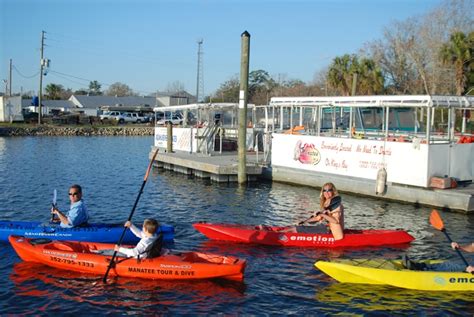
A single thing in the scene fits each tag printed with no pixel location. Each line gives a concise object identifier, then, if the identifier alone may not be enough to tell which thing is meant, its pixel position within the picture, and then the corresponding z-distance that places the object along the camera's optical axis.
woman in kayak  11.91
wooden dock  22.50
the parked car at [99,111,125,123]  72.50
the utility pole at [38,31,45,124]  62.67
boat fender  17.67
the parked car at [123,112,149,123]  73.72
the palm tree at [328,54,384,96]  42.19
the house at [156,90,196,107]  99.10
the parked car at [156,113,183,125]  46.11
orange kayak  10.21
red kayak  12.59
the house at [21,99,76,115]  87.39
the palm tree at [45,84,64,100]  110.10
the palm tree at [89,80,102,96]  142.23
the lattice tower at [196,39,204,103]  87.19
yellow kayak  9.77
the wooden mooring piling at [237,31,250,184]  21.14
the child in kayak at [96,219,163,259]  10.36
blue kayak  12.36
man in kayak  12.39
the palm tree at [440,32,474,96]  35.97
